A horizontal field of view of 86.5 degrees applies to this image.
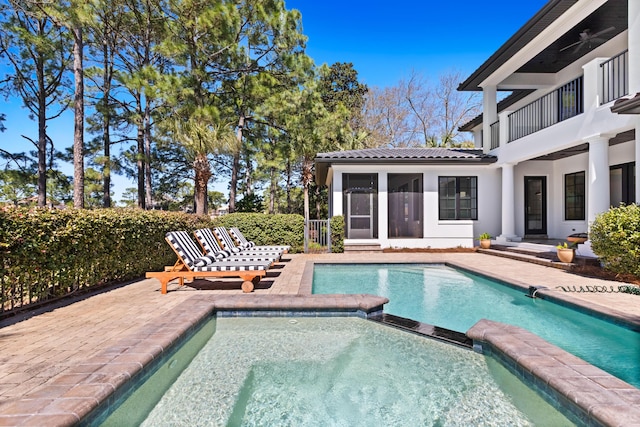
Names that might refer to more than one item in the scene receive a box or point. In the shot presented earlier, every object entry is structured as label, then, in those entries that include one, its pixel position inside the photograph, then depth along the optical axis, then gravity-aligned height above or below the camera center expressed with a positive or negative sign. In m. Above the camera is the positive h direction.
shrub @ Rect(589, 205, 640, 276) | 6.80 -0.60
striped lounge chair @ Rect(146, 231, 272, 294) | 6.50 -1.08
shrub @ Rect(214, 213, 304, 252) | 13.86 -0.62
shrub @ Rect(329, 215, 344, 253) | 13.53 -0.82
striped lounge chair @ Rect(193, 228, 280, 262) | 7.66 -0.94
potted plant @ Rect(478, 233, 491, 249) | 13.07 -1.14
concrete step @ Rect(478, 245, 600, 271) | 8.72 -1.38
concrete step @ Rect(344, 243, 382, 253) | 13.63 -1.41
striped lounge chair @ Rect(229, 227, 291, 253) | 10.18 -0.88
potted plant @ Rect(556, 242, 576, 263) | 8.81 -1.11
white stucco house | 10.10 +1.80
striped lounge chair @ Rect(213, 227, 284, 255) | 8.96 -0.85
